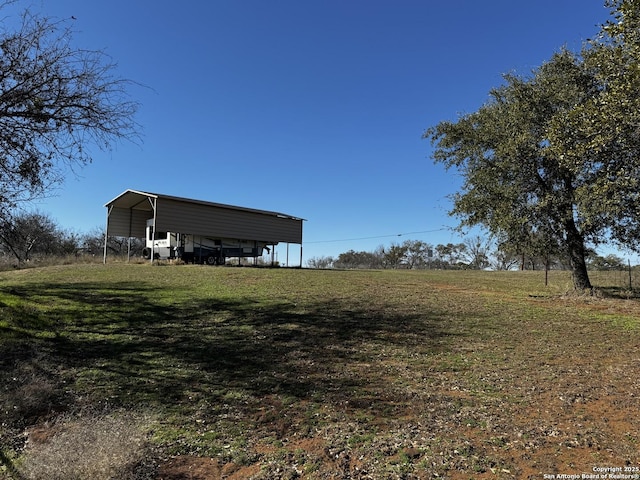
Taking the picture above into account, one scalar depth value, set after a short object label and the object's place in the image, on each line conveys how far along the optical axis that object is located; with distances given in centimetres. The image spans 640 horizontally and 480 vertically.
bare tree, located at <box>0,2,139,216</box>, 579
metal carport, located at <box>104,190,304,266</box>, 2506
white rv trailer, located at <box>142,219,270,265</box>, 2719
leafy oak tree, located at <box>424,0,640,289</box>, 1009
